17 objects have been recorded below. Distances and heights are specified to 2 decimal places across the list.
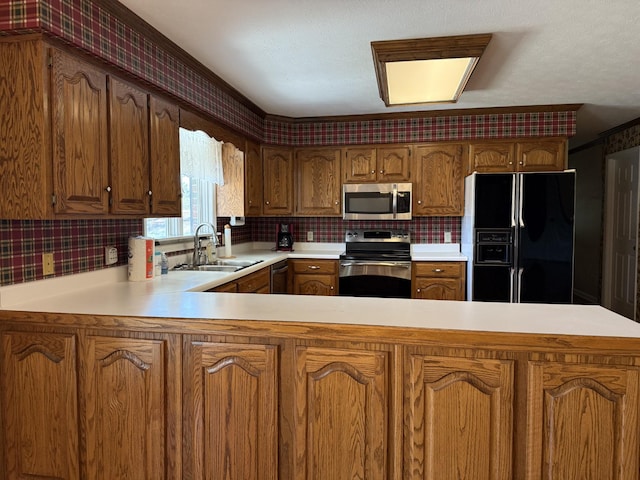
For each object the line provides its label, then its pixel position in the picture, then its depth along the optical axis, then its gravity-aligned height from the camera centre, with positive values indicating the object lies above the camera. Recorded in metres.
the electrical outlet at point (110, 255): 2.48 -0.20
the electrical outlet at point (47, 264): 2.04 -0.21
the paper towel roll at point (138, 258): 2.57 -0.23
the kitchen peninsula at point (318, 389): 1.40 -0.60
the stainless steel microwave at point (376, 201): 4.37 +0.21
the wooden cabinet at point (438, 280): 4.08 -0.56
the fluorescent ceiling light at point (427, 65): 2.48 +0.98
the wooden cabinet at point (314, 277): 4.29 -0.56
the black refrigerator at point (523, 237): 3.71 -0.14
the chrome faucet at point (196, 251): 3.38 -0.25
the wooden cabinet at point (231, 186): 4.13 +0.34
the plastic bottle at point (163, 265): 2.90 -0.30
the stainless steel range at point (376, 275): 4.12 -0.52
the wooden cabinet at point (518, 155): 4.10 +0.64
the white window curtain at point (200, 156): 3.16 +0.51
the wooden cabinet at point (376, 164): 4.39 +0.59
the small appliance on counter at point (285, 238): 4.78 -0.19
